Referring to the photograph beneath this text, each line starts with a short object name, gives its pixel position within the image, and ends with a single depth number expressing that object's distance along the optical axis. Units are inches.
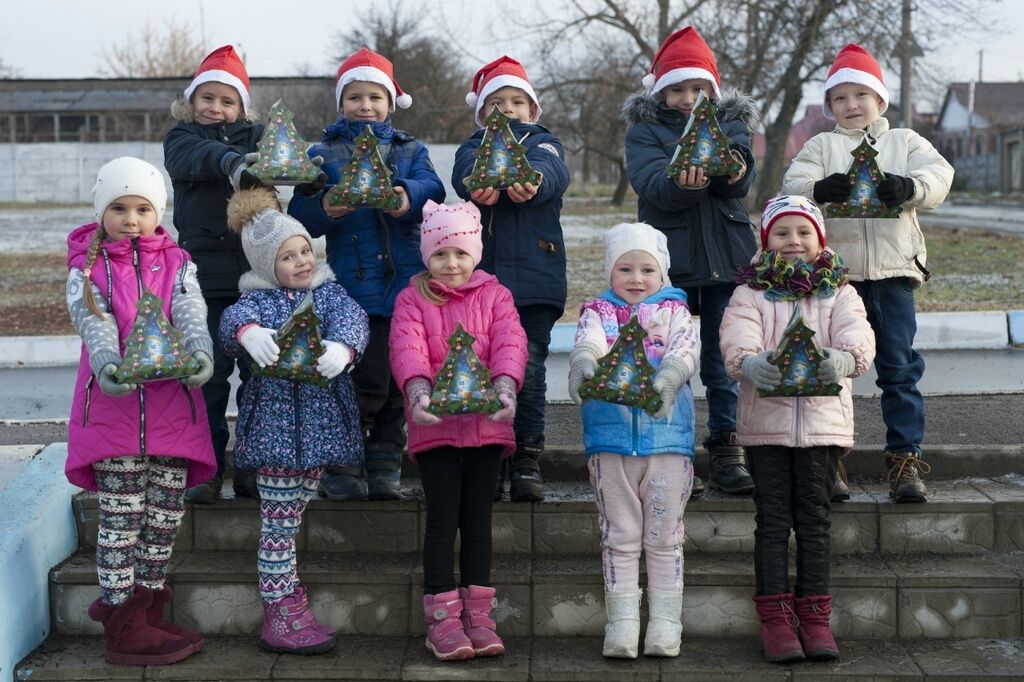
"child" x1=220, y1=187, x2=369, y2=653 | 157.9
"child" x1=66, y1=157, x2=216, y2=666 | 153.2
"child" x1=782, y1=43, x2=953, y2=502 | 179.2
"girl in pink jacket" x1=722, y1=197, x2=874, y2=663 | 155.3
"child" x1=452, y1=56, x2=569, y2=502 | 181.0
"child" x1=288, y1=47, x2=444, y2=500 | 181.5
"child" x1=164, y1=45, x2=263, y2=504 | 183.8
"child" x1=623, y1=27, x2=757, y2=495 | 184.4
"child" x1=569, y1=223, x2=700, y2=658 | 155.1
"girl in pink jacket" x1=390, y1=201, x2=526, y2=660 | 156.4
